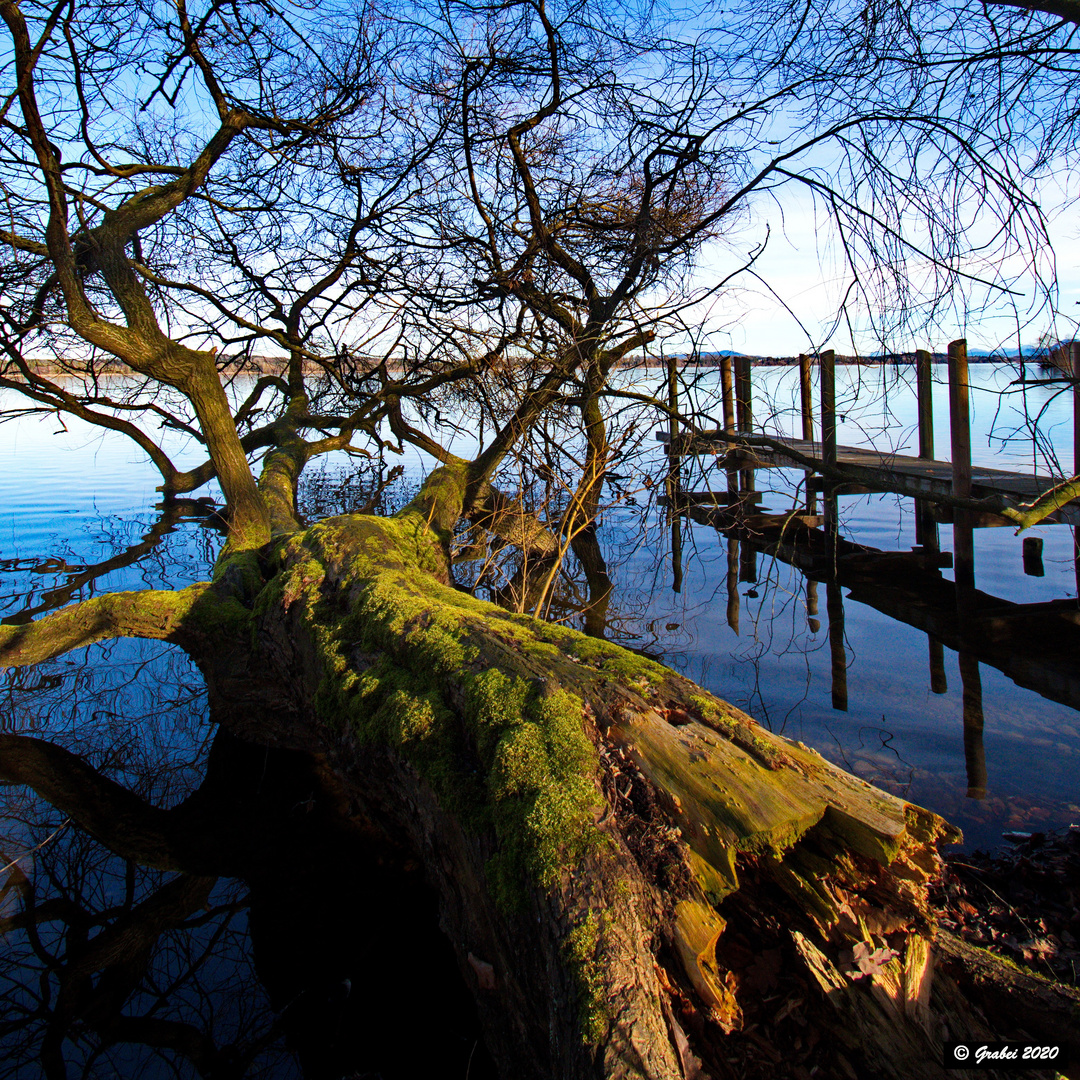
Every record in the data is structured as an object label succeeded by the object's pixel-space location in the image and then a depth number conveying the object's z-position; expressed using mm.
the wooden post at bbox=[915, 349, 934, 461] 10398
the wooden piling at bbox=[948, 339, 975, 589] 7607
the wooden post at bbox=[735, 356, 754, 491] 10600
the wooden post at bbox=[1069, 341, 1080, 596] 6980
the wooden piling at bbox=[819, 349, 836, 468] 9609
